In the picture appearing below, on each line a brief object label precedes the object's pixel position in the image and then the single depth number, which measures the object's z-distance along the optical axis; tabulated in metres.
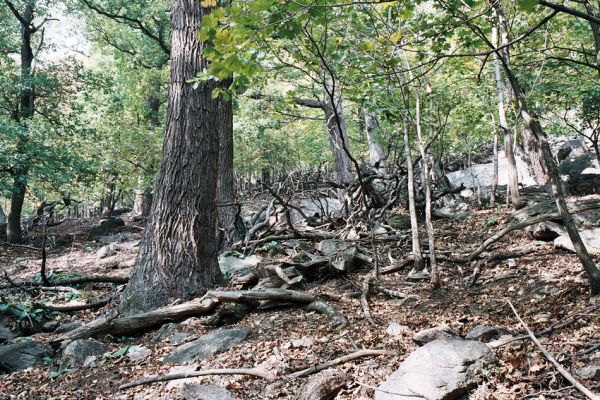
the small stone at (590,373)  2.06
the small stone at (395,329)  3.28
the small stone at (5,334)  4.55
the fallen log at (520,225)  3.71
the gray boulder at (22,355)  3.87
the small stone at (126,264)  8.41
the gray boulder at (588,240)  4.44
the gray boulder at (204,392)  2.60
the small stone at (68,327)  4.79
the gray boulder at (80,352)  3.72
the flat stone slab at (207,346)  3.50
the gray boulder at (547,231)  4.98
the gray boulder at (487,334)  2.81
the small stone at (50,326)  5.01
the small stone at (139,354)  3.74
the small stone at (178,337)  3.97
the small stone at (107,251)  10.08
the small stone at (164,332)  4.12
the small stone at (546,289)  3.54
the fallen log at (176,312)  4.18
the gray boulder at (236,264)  6.04
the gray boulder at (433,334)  2.87
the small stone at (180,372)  3.02
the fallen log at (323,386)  2.40
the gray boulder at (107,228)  14.29
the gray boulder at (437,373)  2.20
